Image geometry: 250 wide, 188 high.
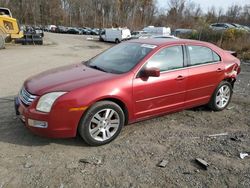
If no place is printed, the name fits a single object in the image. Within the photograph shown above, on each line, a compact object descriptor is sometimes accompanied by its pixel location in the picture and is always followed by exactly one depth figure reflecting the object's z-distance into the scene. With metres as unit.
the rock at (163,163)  3.50
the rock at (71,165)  3.42
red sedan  3.68
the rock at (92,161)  3.53
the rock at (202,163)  3.50
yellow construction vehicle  19.56
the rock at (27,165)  3.42
